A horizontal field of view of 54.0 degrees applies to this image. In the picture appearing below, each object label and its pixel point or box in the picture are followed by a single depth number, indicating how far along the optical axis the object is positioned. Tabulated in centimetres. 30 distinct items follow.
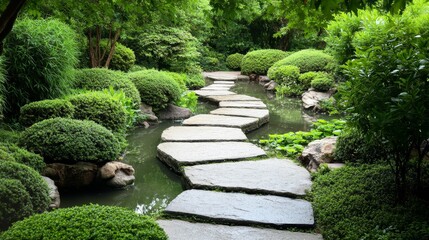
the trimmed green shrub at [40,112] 554
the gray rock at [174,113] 904
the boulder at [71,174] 461
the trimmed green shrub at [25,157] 429
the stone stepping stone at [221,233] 336
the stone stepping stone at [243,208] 366
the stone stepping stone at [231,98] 1046
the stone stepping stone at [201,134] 640
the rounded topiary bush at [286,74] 1297
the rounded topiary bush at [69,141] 464
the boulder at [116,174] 480
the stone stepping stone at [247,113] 835
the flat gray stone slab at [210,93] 1141
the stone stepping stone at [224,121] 749
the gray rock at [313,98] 1014
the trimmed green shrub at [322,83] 1093
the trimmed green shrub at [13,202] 320
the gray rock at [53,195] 387
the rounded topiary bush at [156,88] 888
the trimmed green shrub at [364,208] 308
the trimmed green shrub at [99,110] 598
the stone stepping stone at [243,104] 947
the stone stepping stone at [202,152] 536
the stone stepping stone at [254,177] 442
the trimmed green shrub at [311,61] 1325
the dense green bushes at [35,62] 637
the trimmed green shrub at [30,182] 349
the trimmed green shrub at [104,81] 787
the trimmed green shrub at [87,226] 230
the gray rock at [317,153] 506
